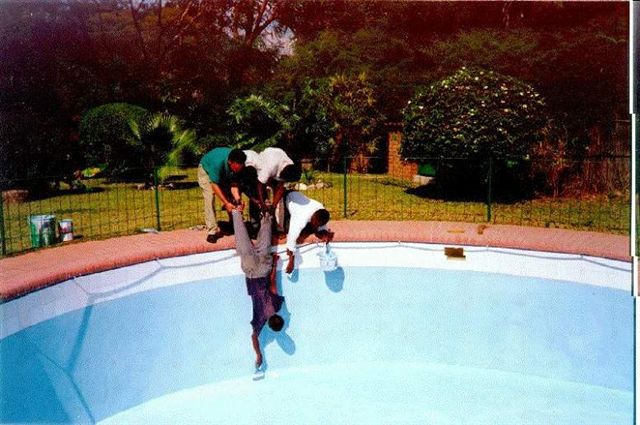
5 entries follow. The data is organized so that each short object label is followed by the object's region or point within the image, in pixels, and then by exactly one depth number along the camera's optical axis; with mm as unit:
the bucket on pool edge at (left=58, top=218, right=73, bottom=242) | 9453
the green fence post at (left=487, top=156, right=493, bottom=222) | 10531
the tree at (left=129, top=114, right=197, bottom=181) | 15914
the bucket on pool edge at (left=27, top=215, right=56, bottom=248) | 8992
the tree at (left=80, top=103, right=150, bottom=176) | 16438
